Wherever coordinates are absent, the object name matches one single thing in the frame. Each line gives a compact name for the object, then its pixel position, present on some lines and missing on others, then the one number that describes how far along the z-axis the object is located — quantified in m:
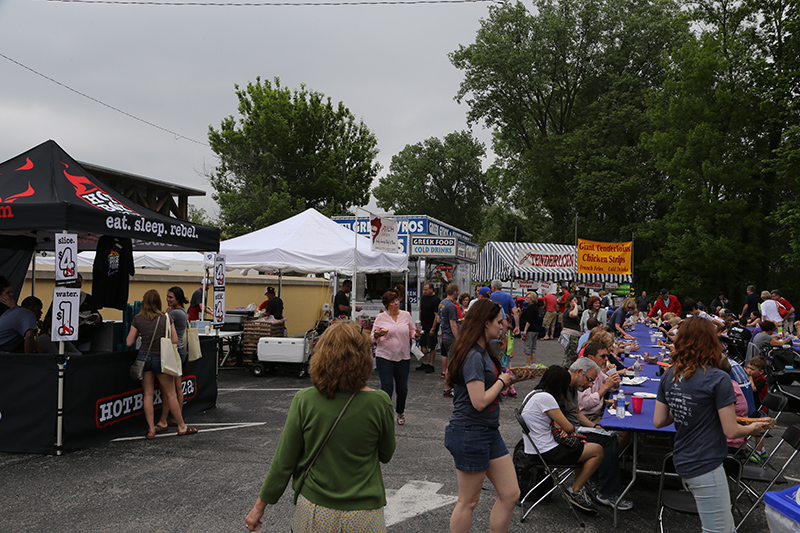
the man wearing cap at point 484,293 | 11.86
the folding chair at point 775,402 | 5.09
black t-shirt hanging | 7.59
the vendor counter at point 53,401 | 6.12
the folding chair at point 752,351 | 9.40
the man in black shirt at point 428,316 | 12.65
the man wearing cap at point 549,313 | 21.08
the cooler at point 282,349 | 11.16
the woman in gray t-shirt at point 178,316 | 7.27
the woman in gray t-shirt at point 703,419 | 3.39
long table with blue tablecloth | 4.74
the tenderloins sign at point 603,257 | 20.92
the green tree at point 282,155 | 34.19
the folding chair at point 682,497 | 4.01
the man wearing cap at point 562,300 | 24.15
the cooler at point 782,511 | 2.77
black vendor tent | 6.14
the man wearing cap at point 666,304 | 17.17
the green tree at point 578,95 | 31.86
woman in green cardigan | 2.41
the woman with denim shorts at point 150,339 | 6.84
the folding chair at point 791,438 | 4.20
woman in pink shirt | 7.39
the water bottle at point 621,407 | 5.20
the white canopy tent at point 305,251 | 12.10
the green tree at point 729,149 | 22.39
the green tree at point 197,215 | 53.09
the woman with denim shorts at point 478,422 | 3.60
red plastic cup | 5.29
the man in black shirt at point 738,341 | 10.98
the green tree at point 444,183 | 62.59
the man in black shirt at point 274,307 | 12.81
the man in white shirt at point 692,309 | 12.00
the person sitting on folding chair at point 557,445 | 4.80
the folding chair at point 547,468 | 4.73
